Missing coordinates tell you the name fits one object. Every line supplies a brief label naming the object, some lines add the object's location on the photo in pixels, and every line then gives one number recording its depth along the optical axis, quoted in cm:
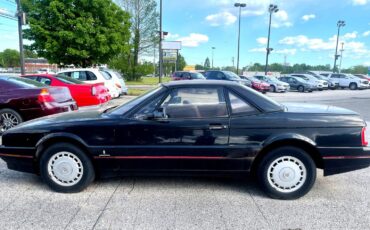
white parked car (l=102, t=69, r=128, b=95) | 1299
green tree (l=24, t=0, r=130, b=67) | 1606
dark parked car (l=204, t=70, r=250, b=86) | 2100
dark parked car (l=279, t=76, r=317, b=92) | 2462
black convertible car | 337
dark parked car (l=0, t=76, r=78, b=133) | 604
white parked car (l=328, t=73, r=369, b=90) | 2749
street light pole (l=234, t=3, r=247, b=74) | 3495
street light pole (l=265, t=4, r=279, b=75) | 3503
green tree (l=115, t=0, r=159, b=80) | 3628
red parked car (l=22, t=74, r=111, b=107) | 838
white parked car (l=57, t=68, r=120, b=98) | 1181
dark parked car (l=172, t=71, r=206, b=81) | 2170
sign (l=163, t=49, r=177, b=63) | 4006
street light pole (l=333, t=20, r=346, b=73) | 4380
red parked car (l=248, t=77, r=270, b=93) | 2212
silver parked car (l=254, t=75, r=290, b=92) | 2316
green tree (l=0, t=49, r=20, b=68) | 9388
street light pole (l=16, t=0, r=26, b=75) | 1331
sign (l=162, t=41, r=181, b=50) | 4034
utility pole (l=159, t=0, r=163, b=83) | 2057
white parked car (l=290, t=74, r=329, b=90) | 2574
